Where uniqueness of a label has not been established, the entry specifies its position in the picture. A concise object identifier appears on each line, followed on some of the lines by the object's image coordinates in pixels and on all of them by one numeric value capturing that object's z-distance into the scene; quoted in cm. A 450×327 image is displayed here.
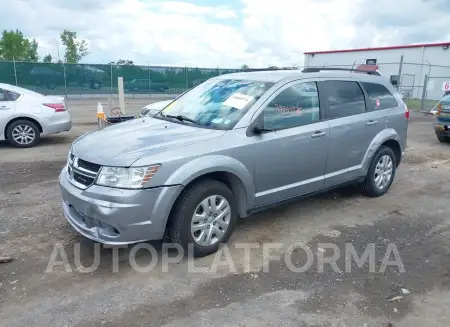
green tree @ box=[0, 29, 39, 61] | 5069
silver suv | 349
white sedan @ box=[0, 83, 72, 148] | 880
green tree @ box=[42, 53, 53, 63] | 5302
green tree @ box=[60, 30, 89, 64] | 5088
